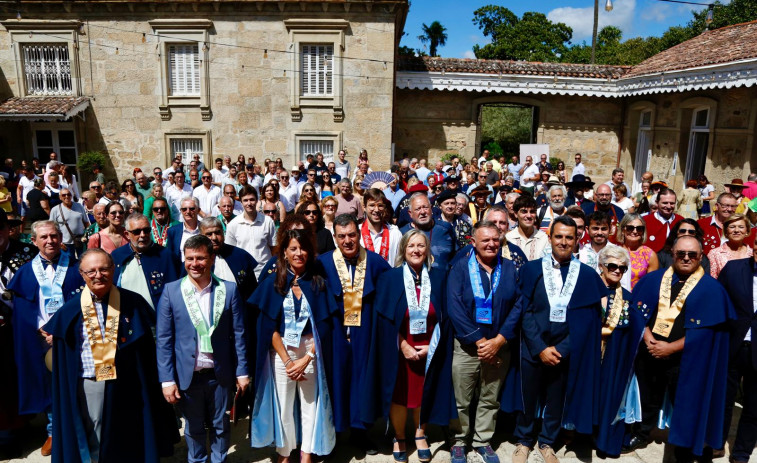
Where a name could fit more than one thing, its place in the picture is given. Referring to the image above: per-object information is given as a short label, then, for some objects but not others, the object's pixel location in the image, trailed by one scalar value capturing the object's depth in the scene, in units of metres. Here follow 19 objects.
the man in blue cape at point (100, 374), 3.28
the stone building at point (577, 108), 14.55
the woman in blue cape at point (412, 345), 3.86
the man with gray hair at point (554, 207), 6.31
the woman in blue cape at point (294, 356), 3.63
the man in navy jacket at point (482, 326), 3.82
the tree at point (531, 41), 41.03
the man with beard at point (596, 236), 4.71
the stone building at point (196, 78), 14.28
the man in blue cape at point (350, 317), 3.88
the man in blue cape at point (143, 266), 4.15
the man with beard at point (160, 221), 5.26
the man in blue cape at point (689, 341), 3.78
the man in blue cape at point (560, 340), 3.81
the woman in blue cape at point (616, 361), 3.93
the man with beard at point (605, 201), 6.14
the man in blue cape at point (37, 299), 3.83
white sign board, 16.52
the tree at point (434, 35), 39.25
